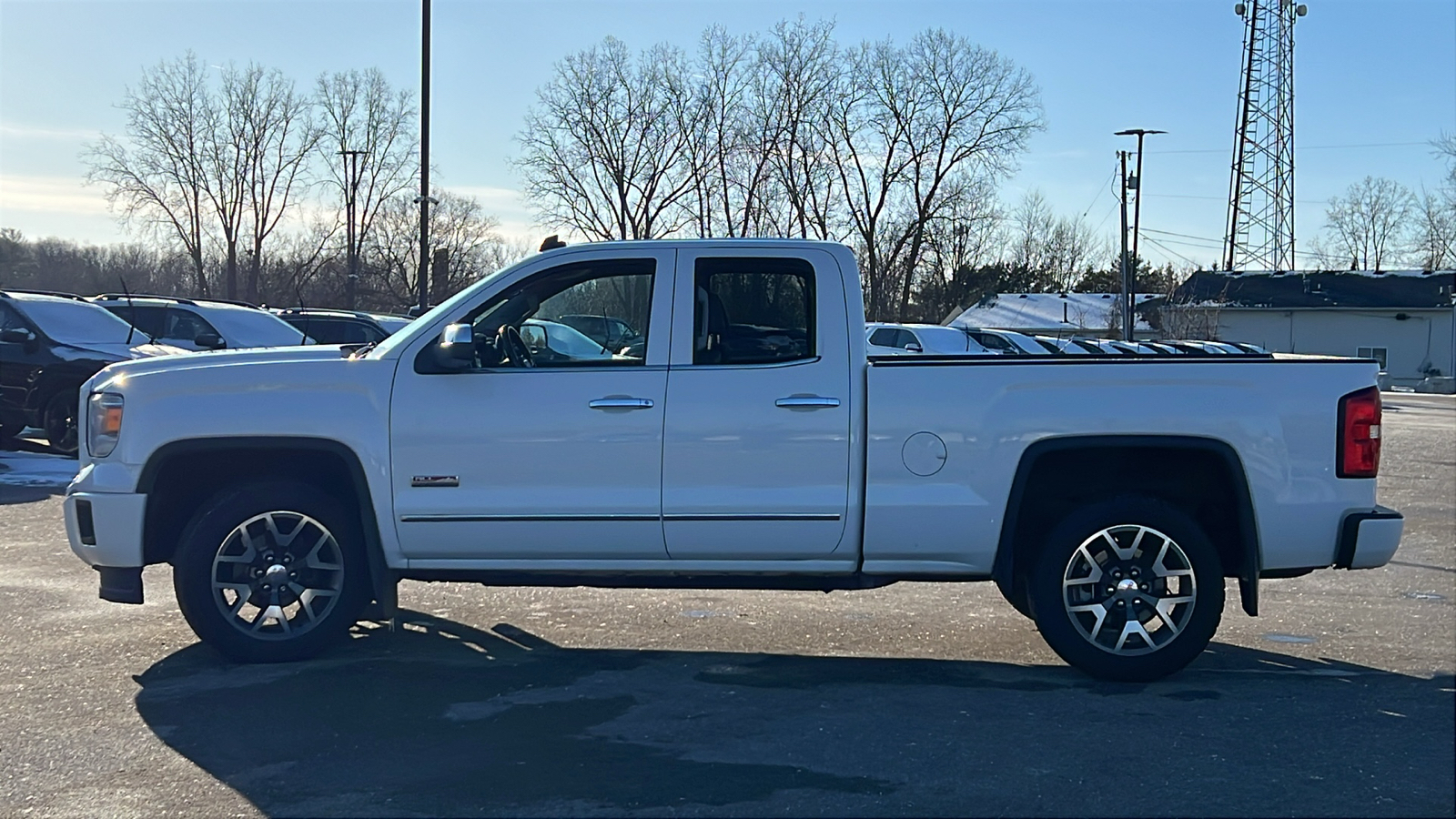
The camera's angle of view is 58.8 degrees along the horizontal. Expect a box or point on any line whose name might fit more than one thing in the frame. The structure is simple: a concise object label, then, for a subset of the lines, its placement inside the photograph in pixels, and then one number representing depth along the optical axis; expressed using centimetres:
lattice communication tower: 5366
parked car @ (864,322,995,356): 2427
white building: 5706
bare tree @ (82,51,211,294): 5866
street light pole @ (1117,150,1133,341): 4594
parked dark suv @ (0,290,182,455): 1323
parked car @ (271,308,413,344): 2033
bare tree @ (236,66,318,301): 6066
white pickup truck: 552
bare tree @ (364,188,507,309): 6287
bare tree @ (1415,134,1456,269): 7294
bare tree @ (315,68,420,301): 6303
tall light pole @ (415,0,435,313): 2183
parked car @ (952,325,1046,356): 2700
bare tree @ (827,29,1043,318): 4859
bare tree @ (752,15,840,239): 4481
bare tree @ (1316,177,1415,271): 8156
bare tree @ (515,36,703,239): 4466
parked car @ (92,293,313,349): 1567
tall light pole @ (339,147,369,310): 6316
